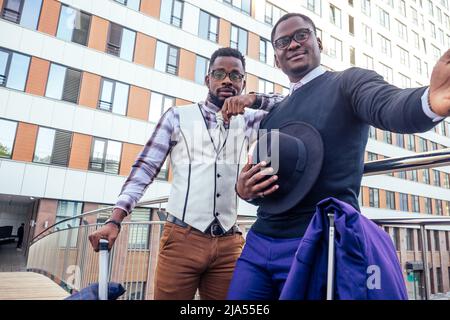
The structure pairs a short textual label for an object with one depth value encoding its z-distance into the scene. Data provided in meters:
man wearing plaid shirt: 1.74
